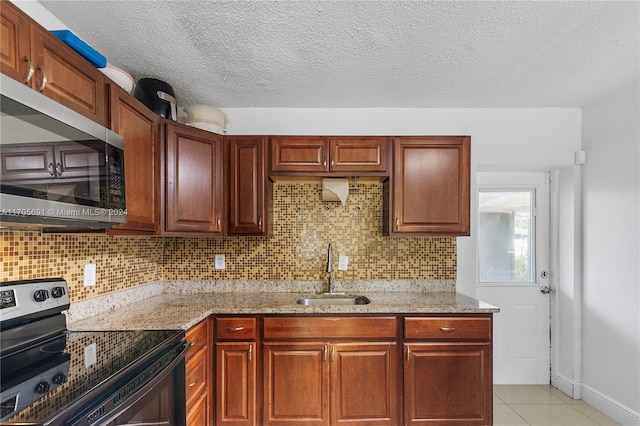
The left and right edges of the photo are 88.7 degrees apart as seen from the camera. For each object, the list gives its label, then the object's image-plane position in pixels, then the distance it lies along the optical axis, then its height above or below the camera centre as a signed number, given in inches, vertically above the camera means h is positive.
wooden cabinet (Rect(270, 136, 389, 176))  94.7 +17.1
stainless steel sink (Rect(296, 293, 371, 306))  99.3 -26.4
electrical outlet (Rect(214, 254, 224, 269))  105.4 -15.7
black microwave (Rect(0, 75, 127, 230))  38.9 +6.6
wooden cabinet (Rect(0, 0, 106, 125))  42.3 +21.8
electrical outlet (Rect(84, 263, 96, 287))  72.0 -13.6
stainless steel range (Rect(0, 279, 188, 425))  36.0 -20.9
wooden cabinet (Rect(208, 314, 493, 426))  82.2 -39.6
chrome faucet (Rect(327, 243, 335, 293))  102.2 -17.2
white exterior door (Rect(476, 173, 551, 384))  118.0 -20.3
